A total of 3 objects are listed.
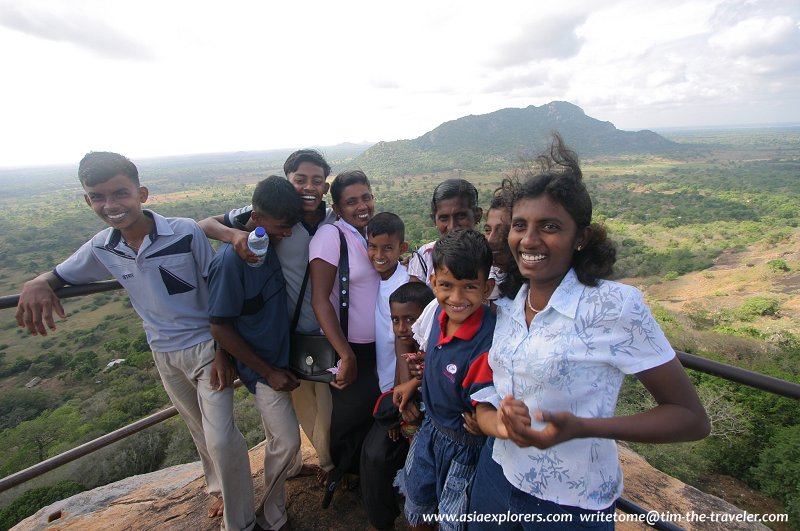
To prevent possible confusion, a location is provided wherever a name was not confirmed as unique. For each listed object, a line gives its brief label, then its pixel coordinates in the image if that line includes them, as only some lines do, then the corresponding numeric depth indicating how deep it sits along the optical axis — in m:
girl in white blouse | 1.21
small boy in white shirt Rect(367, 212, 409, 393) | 2.22
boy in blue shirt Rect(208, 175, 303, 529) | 2.06
